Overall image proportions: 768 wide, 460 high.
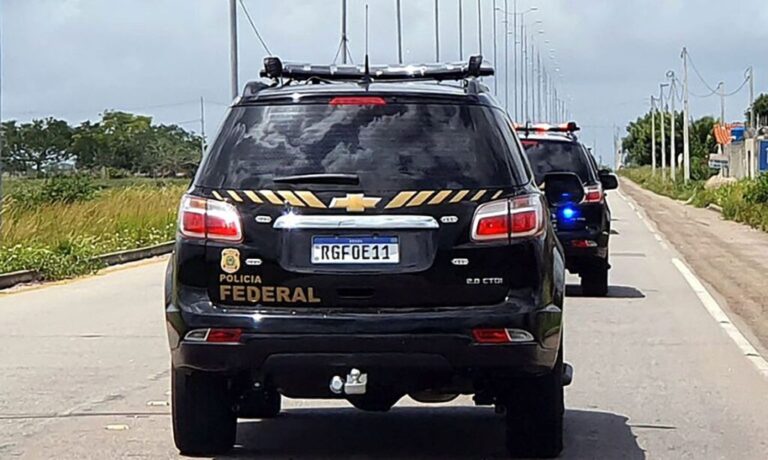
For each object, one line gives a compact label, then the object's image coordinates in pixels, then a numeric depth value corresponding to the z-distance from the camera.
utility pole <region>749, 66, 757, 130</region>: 94.94
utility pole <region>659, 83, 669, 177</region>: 94.61
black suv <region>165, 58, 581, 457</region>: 6.52
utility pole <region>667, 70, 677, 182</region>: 84.00
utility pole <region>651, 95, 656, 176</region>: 110.72
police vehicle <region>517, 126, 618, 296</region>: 16.53
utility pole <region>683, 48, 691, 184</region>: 70.06
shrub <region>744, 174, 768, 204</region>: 40.16
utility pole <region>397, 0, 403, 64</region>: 45.65
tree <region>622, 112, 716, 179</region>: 109.25
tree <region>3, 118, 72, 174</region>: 55.56
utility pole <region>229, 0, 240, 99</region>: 33.00
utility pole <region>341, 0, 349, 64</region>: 32.84
